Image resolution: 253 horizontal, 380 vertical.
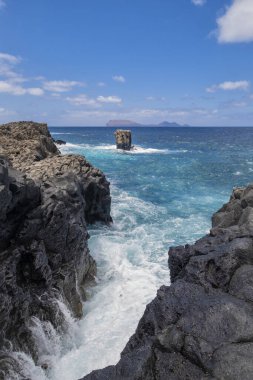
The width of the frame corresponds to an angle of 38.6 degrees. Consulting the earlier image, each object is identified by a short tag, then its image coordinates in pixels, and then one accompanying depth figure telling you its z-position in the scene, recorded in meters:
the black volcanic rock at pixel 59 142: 109.84
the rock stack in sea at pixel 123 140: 97.25
